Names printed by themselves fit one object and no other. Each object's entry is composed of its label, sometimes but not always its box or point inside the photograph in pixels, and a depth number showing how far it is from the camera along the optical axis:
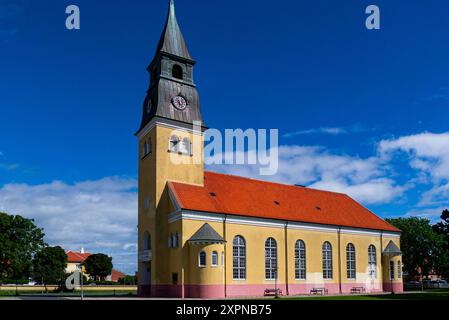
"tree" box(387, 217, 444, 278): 72.12
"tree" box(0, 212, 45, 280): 58.62
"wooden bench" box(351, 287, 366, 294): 49.44
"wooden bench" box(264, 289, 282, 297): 42.72
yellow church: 39.65
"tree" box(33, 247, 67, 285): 63.36
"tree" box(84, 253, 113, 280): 109.44
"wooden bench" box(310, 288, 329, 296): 46.19
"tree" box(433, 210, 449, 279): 70.69
